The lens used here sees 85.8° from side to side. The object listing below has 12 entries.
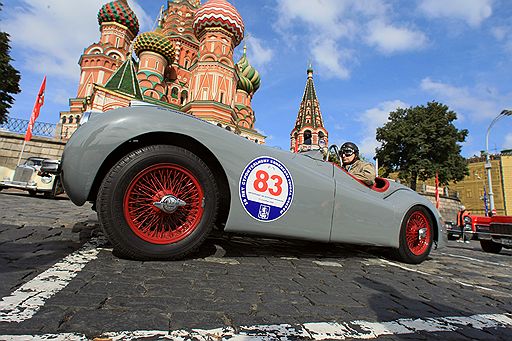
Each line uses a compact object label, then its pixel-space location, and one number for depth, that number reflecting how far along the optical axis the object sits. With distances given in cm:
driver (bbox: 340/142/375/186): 326
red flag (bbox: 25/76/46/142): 1429
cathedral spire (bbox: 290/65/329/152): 5697
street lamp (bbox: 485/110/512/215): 1805
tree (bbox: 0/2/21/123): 2050
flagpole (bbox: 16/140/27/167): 1432
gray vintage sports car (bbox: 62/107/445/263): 200
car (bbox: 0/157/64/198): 991
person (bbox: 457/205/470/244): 1220
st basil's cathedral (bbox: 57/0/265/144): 2794
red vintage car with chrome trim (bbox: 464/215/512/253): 756
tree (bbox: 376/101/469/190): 2680
